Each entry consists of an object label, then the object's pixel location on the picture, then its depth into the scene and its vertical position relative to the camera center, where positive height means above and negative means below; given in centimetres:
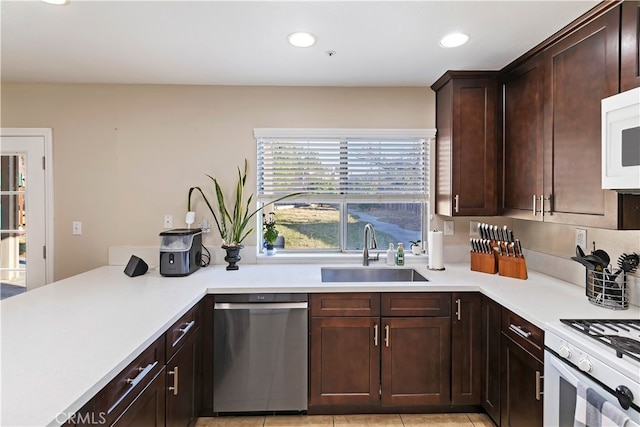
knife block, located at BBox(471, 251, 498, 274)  245 -38
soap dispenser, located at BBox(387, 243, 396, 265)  271 -36
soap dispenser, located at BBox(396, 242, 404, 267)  268 -36
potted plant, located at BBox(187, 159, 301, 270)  271 -2
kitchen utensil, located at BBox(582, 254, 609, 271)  177 -27
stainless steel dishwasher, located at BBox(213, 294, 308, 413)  215 -89
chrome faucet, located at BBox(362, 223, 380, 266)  271 -28
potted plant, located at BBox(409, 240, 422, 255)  284 -31
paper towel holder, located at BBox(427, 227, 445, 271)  258 -34
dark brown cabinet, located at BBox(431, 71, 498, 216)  250 +51
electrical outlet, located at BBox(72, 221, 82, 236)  277 -12
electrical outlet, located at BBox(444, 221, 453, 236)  288 -15
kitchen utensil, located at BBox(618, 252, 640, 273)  173 -26
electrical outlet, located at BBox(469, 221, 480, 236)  286 -14
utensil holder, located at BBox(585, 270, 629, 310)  171 -41
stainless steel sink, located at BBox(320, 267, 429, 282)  269 -50
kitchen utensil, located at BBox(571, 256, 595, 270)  178 -27
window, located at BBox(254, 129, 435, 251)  284 +23
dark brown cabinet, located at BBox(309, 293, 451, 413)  218 -89
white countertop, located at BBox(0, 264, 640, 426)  100 -49
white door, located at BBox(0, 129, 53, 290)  270 +3
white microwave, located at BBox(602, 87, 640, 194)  126 +27
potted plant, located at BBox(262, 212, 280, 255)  279 -17
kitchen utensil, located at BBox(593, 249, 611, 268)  178 -24
